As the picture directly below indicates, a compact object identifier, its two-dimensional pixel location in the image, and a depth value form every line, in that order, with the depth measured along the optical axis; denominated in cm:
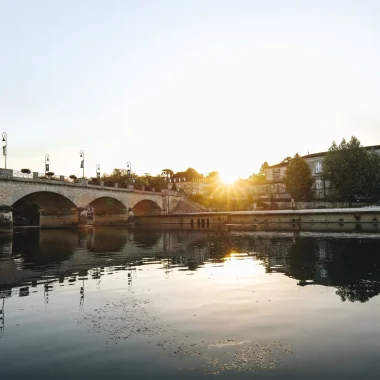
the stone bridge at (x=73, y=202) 5688
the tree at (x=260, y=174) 17889
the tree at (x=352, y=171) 8294
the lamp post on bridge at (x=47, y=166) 7184
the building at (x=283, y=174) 10662
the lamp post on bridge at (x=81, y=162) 8056
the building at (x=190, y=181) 18550
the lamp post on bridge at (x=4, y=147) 5714
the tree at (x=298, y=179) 9819
